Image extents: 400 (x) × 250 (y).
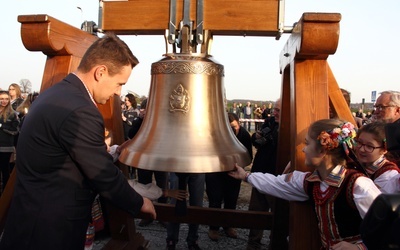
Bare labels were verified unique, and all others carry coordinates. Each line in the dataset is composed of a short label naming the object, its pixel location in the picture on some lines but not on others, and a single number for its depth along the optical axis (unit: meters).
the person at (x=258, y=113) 19.82
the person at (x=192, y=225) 3.71
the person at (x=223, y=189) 4.44
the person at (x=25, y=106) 5.88
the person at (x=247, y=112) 19.72
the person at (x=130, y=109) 6.66
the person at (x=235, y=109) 19.69
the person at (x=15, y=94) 6.59
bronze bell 1.80
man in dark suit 1.59
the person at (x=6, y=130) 5.27
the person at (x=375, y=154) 2.21
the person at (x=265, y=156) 4.09
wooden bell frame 1.90
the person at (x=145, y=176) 4.43
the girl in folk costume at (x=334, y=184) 1.77
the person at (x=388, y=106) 3.02
